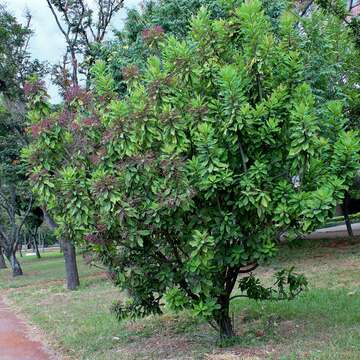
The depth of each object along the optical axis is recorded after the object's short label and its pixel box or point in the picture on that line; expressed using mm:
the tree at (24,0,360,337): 5562
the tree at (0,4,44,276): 18344
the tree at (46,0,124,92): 18594
